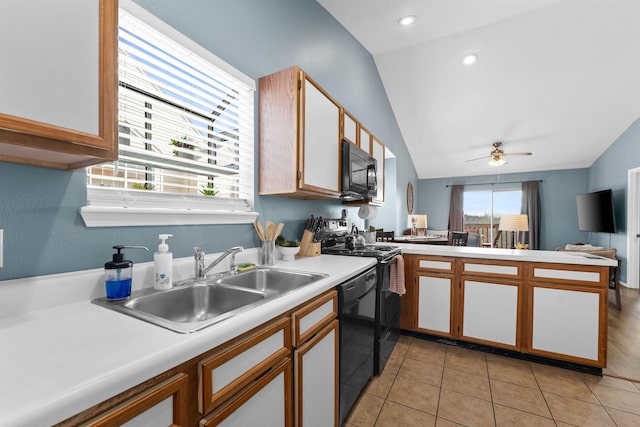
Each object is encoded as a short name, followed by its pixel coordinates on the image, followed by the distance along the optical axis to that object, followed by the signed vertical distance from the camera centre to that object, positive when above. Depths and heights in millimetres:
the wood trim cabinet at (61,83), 671 +325
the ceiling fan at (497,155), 5292 +1069
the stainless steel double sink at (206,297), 900 -356
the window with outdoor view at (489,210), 7309 +76
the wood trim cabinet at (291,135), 1786 +501
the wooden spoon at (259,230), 1792 -116
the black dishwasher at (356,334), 1555 -740
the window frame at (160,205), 1122 +28
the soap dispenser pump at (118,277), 1011 -234
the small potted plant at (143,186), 1304 +115
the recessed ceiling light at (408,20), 3152 +2150
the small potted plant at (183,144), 1475 +355
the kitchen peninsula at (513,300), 2164 -732
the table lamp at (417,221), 6086 -184
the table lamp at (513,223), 4102 -142
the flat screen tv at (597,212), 5062 +28
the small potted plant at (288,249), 1956 -254
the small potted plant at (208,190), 1627 +123
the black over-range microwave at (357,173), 2352 +341
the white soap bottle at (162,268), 1167 -233
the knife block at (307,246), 2180 -260
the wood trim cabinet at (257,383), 629 -500
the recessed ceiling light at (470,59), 3865 +2095
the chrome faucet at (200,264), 1335 -247
